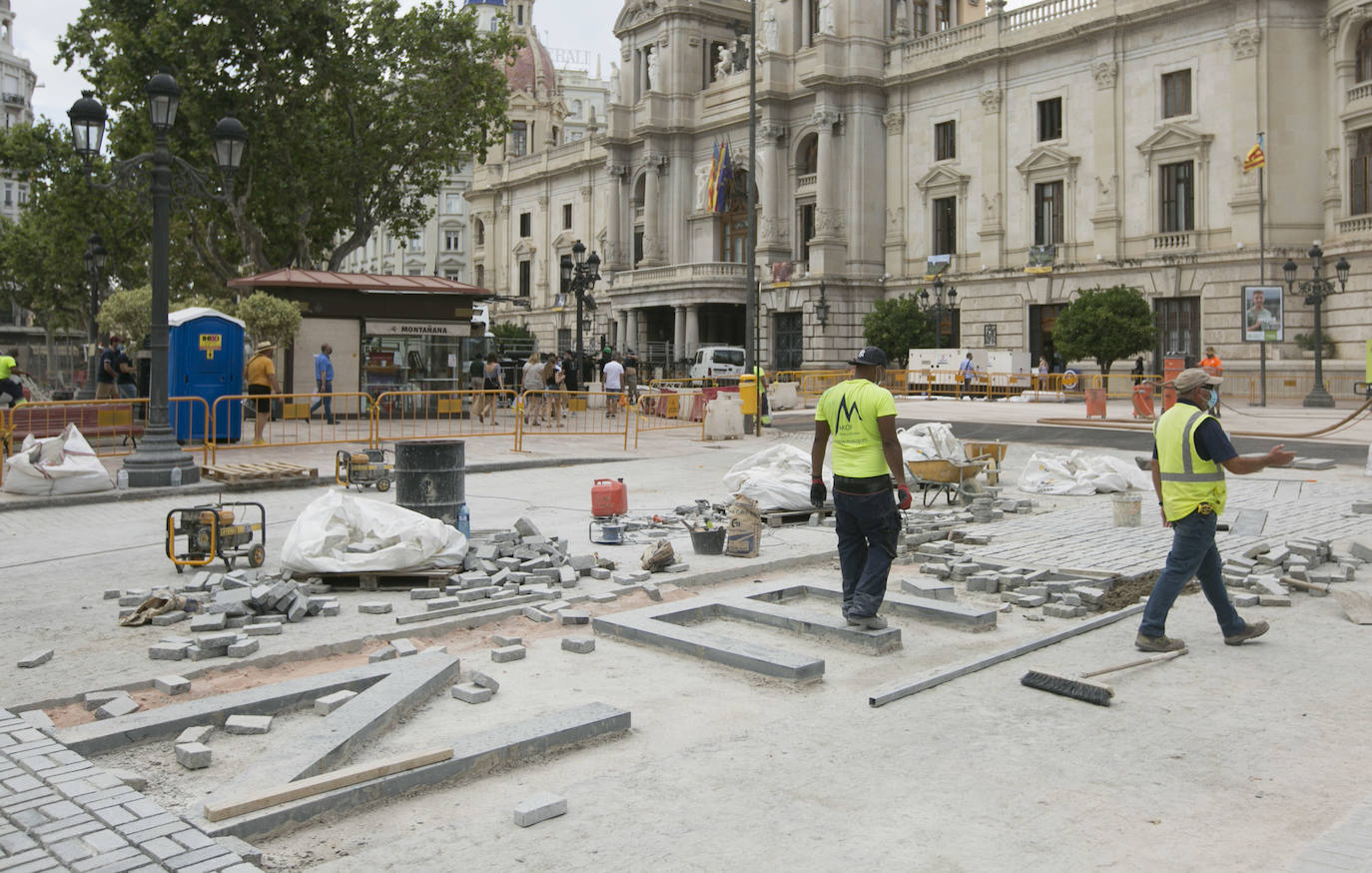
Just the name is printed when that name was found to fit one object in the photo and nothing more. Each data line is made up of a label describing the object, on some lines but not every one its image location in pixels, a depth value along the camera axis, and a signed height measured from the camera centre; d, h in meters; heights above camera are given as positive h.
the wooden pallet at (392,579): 8.75 -1.38
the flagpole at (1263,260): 33.25 +4.12
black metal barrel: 10.46 -0.69
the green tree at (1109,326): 37.59 +2.27
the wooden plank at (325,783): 4.36 -1.54
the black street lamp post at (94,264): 31.92 +4.19
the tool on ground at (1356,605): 7.66 -1.49
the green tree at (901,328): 45.78 +2.78
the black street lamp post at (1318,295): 32.30 +2.81
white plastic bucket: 11.54 -1.20
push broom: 5.92 -1.57
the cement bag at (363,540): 8.63 -1.07
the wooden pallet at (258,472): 14.78 -0.91
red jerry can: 11.15 -0.99
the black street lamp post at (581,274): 31.93 +3.63
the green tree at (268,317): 23.59 +1.87
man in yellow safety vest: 6.77 -0.62
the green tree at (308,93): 29.22 +8.67
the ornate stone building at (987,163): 37.28 +9.39
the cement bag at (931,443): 13.70 -0.59
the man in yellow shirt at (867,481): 7.00 -0.53
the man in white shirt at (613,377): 29.58 +0.61
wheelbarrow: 13.39 -0.93
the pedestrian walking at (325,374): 23.90 +0.65
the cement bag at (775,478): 12.34 -0.90
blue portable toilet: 19.31 +0.72
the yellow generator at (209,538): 9.31 -1.11
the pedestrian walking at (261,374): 19.75 +0.54
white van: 44.03 +1.45
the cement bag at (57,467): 13.51 -0.73
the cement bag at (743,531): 10.20 -1.21
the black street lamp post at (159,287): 14.31 +1.51
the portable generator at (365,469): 14.68 -0.87
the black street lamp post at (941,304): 43.84 +3.75
